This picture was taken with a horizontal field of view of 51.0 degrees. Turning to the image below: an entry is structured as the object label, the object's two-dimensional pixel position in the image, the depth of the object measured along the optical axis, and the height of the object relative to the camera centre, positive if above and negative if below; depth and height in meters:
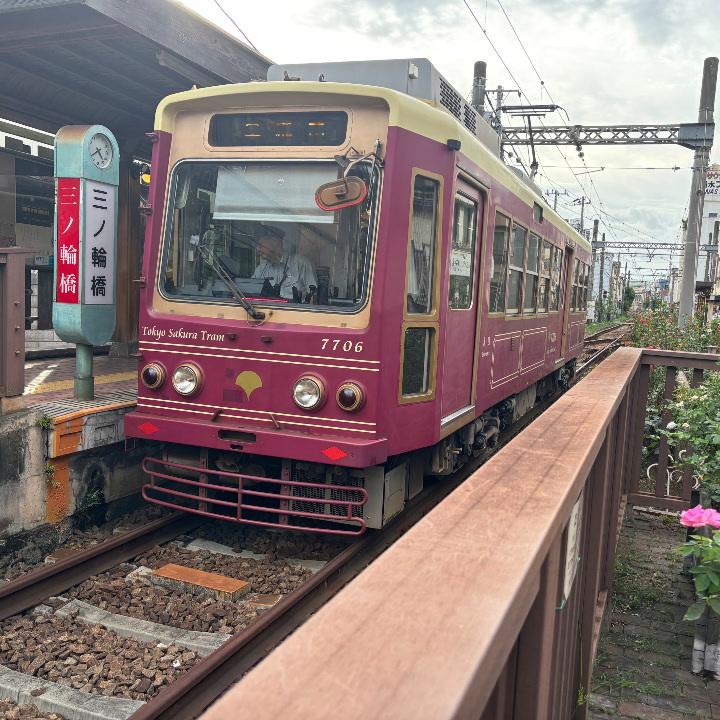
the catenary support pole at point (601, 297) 50.94 +0.50
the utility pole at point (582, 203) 42.23 +5.69
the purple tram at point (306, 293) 4.90 -0.02
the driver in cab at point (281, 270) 5.06 +0.13
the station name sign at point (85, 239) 5.85 +0.32
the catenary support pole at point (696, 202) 17.24 +2.47
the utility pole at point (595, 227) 50.74 +5.20
